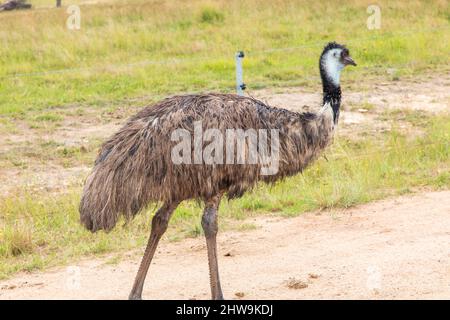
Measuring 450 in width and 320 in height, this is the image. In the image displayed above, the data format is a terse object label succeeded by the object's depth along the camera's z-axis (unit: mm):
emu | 10085
